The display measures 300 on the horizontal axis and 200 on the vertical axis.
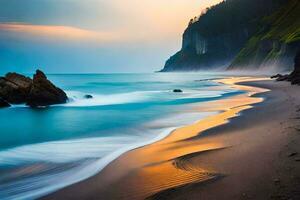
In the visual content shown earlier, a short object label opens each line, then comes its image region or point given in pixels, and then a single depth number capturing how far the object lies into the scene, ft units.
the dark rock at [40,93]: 95.26
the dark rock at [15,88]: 98.99
